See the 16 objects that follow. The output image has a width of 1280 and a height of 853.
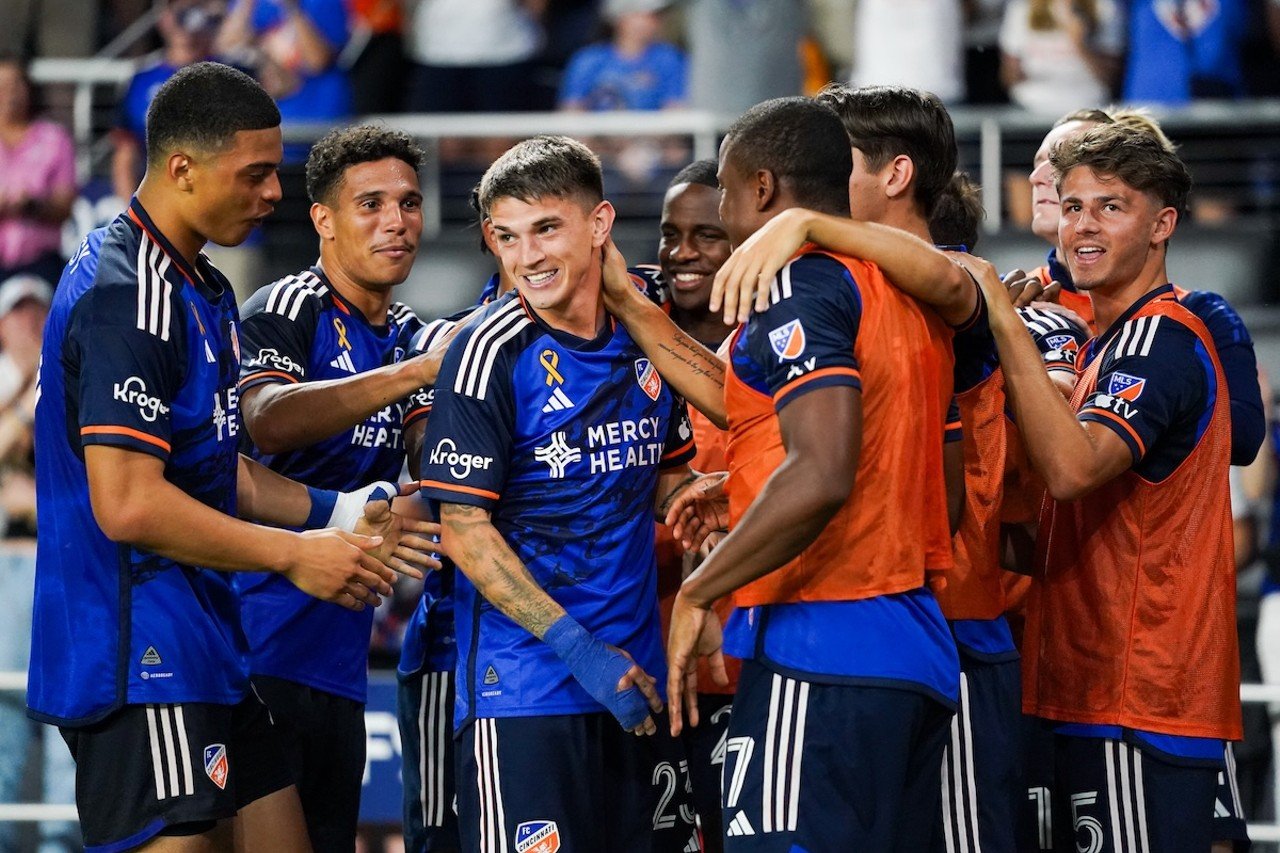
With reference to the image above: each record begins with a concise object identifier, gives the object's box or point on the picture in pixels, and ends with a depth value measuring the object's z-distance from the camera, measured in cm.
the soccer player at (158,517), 724
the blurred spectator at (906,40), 1709
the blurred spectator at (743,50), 1698
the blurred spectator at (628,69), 1817
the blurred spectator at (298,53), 1809
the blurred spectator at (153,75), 1822
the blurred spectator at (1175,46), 1686
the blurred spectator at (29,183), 1808
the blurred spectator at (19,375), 1681
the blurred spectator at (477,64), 1842
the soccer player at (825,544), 646
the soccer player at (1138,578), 783
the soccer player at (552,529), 755
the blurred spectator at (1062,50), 1706
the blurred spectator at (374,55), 1831
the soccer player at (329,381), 934
